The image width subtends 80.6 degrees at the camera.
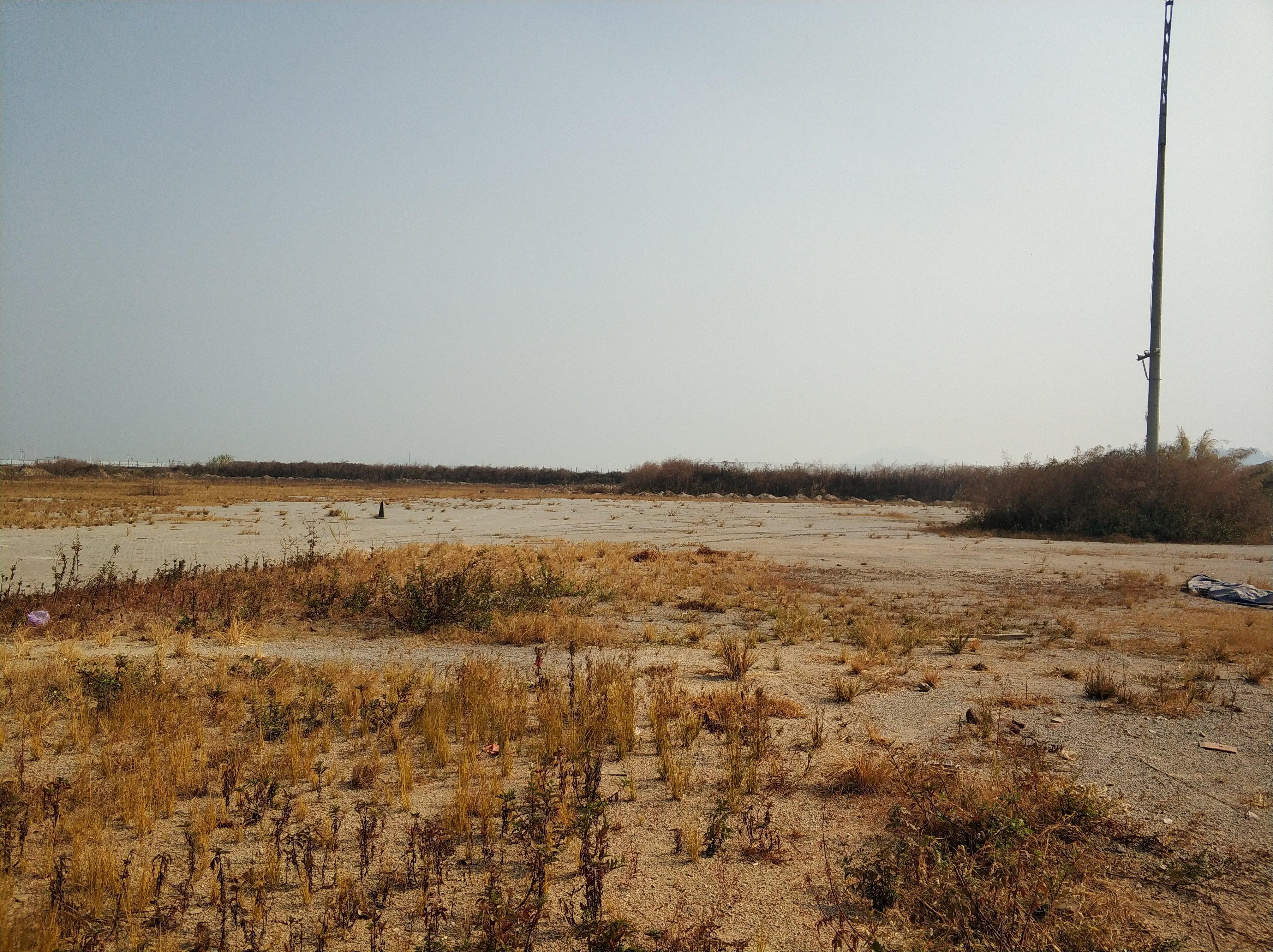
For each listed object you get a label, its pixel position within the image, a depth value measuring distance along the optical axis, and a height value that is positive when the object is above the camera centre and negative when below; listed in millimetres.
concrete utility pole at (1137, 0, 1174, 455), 28953 +7464
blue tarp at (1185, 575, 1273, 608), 14461 -1608
